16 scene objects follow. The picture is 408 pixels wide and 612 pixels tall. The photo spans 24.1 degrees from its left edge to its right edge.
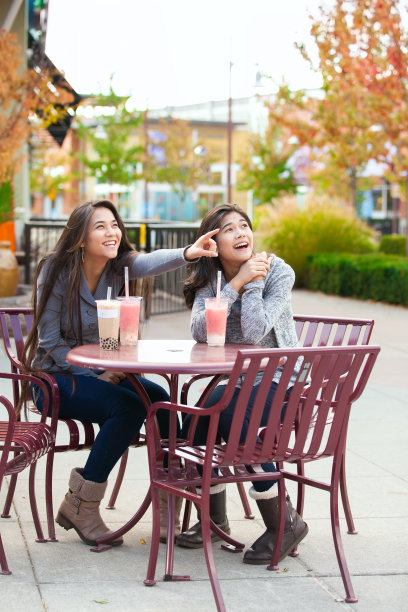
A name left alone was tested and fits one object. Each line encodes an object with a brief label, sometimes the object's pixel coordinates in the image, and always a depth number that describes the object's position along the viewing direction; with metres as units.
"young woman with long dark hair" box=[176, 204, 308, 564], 4.07
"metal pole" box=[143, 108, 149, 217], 43.01
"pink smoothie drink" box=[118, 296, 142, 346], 4.07
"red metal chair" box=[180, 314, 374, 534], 4.22
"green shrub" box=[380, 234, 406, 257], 27.77
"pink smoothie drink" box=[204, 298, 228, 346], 4.03
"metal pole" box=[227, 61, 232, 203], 32.06
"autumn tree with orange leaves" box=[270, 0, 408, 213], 18.17
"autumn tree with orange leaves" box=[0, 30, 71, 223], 13.04
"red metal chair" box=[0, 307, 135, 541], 4.15
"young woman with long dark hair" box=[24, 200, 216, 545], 4.01
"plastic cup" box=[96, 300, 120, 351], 3.97
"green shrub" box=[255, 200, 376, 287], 19.48
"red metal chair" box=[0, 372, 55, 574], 3.65
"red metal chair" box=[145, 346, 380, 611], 3.37
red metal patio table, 3.54
